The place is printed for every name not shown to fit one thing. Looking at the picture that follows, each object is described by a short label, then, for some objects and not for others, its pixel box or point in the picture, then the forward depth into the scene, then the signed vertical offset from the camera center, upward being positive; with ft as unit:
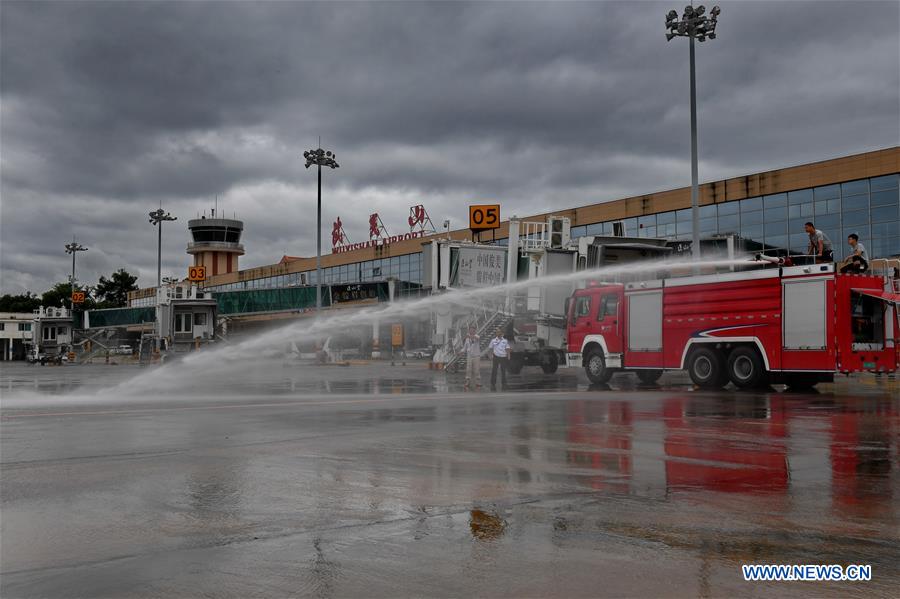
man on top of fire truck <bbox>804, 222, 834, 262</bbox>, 66.59 +7.33
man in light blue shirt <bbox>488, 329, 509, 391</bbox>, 75.56 -2.11
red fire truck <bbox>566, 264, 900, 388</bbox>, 61.31 +0.36
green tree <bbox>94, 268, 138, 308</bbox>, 404.98 +22.14
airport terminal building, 125.49 +22.99
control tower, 373.81 +42.01
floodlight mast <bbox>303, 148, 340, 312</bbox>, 147.84 +32.26
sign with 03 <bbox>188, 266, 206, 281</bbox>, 227.18 +16.70
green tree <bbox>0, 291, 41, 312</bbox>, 422.00 +14.47
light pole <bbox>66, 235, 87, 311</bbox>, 260.42 +27.10
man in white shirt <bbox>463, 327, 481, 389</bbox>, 74.15 -2.49
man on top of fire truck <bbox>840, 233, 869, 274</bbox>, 62.13 +5.62
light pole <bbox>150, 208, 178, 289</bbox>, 212.43 +30.78
